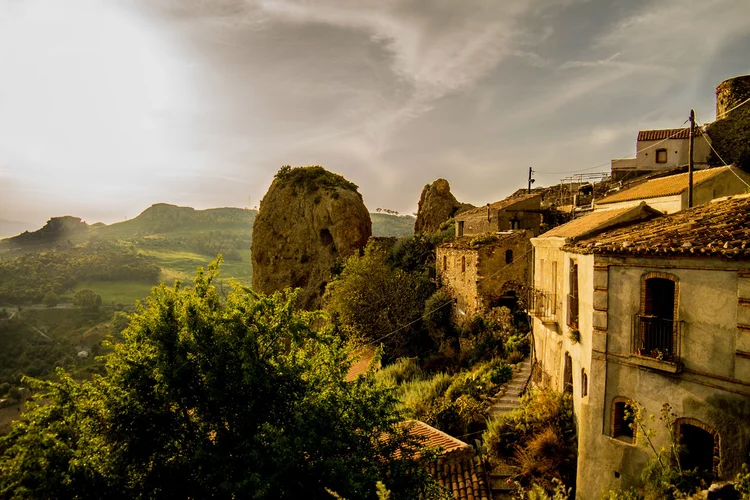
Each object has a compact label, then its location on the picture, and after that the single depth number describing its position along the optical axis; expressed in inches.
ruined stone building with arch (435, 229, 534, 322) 910.4
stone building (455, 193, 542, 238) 1117.1
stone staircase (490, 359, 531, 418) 643.5
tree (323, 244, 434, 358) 1099.9
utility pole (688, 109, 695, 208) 587.8
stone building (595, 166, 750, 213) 631.2
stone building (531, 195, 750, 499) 326.3
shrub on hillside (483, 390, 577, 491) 474.6
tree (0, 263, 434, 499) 284.5
